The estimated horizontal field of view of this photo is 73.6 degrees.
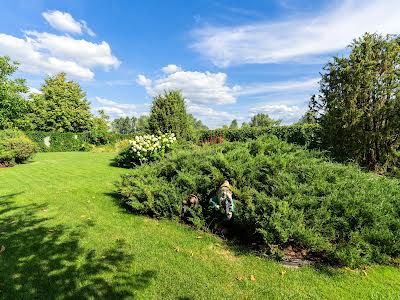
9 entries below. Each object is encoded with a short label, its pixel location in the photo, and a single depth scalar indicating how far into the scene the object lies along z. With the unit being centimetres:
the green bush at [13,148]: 1223
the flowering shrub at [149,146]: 1092
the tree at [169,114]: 1226
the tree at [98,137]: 2872
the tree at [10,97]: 1886
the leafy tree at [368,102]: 562
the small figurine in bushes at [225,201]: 412
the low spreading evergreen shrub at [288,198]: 354
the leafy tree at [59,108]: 3425
